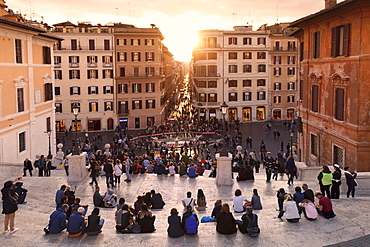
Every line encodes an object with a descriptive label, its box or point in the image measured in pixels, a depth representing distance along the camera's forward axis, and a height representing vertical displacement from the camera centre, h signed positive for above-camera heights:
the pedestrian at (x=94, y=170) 20.34 -3.91
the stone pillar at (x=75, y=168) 21.19 -3.95
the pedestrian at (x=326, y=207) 14.00 -4.09
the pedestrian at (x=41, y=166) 24.41 -4.40
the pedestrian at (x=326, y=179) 16.55 -3.65
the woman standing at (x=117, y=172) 20.52 -4.05
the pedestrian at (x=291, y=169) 20.42 -3.96
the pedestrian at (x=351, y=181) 16.64 -3.76
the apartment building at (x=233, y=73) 64.81 +3.39
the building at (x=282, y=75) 67.88 +3.08
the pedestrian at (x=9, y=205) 12.72 -3.54
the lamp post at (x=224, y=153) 20.50 -3.10
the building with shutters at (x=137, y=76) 60.41 +2.78
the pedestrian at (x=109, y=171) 19.70 -3.86
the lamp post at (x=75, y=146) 21.77 -3.14
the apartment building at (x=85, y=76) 58.62 +2.79
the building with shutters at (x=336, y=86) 21.56 +0.42
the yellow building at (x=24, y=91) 26.53 +0.34
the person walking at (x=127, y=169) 21.52 -4.15
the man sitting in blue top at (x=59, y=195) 14.85 -3.84
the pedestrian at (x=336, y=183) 16.31 -3.82
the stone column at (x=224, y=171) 20.30 -4.04
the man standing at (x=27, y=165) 23.34 -4.16
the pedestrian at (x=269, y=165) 21.41 -4.12
